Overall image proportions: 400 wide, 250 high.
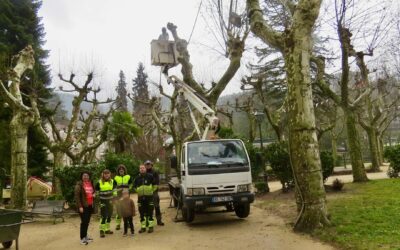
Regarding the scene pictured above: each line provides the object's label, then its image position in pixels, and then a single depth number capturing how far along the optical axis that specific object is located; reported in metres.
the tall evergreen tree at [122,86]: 67.59
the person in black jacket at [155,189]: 11.75
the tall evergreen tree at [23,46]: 22.66
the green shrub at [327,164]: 15.63
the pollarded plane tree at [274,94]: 33.06
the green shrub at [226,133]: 23.92
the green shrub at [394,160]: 19.62
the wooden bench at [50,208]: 14.57
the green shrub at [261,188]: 17.86
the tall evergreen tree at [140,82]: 65.62
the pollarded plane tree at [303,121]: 9.41
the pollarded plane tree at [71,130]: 21.53
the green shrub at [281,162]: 16.03
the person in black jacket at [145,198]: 11.20
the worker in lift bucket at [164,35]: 20.00
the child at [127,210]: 11.05
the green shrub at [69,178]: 15.96
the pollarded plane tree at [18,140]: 14.94
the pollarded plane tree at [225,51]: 18.69
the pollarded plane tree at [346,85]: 17.02
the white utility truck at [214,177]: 11.01
